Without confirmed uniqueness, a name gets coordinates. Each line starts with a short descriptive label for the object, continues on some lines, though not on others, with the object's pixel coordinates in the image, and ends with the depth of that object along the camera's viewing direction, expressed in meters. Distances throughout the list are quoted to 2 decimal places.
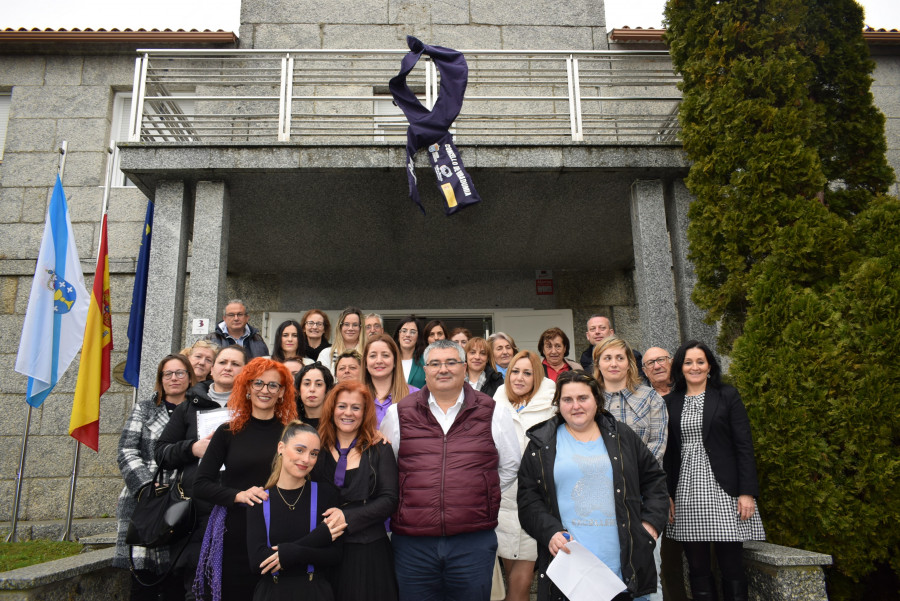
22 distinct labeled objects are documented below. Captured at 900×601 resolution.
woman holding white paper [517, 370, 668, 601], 2.88
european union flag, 6.91
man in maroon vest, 3.01
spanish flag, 5.95
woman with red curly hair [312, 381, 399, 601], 2.92
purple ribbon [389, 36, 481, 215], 5.97
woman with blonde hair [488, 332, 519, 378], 5.05
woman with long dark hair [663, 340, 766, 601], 3.65
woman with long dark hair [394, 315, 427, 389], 4.88
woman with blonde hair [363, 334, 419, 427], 3.89
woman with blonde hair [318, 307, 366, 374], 4.93
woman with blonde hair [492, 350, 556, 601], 3.61
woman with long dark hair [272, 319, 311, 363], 4.99
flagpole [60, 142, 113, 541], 6.38
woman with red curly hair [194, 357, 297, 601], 2.96
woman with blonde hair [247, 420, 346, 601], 2.80
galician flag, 6.00
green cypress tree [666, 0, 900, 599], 3.98
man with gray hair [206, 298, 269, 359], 5.29
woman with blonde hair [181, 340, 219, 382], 4.24
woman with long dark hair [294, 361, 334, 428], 3.56
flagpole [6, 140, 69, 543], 6.50
